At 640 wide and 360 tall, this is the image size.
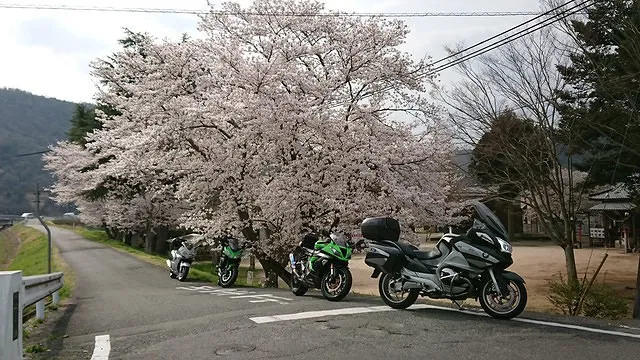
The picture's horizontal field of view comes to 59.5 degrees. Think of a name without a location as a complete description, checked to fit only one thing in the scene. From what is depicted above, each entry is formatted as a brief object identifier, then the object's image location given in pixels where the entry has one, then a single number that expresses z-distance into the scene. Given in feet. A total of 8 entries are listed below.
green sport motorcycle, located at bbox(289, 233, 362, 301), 32.09
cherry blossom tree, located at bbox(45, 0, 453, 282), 51.83
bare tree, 59.77
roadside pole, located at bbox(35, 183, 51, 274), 66.46
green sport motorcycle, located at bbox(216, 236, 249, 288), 50.49
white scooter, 59.21
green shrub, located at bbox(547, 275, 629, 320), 32.17
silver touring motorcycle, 23.16
